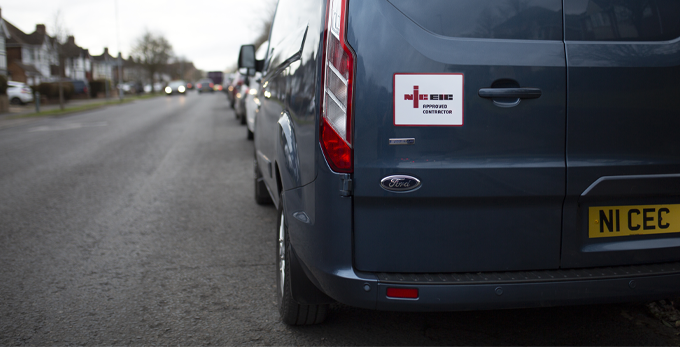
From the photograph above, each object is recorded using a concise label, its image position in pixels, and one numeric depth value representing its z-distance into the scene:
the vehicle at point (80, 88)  44.59
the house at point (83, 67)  80.90
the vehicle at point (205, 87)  66.19
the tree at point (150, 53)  85.75
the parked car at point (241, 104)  13.82
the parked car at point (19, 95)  33.22
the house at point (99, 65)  102.88
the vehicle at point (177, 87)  62.70
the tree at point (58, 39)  28.72
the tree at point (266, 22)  42.81
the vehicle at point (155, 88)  79.44
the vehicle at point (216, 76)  76.34
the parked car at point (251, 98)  9.04
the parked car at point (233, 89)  15.34
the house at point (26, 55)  65.69
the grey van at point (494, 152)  2.13
